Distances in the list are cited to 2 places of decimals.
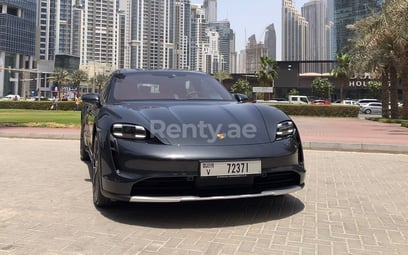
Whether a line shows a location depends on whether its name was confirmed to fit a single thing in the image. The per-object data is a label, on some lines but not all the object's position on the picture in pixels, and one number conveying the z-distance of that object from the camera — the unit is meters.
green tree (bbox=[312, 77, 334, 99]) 67.75
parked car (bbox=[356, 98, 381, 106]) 48.85
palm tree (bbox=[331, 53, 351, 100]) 53.06
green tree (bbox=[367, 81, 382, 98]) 65.78
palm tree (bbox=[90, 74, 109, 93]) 116.49
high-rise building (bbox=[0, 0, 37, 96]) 118.94
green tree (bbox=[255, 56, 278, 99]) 62.49
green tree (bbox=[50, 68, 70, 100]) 115.31
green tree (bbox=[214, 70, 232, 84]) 78.72
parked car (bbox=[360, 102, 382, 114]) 44.08
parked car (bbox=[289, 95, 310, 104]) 51.55
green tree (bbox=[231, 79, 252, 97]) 75.00
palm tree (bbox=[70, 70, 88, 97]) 119.44
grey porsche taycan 3.62
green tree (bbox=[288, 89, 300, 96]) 69.12
